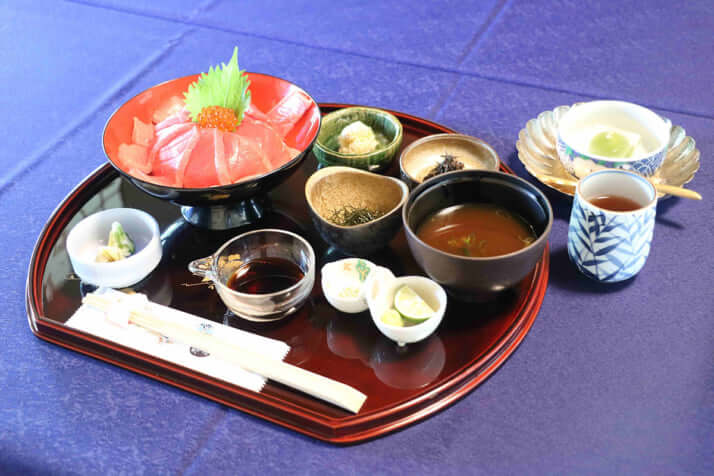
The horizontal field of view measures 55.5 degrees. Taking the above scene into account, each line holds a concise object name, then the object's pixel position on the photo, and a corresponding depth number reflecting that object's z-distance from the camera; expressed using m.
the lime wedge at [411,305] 0.99
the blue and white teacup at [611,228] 1.04
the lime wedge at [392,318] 1.00
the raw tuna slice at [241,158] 1.18
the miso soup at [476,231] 1.06
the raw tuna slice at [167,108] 1.32
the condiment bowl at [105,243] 1.11
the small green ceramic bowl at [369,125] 1.28
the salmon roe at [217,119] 1.21
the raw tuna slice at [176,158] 1.18
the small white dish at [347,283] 1.03
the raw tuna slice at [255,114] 1.29
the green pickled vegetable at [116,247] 1.14
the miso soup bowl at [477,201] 0.96
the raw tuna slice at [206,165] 1.16
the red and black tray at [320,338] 0.93
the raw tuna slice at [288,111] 1.30
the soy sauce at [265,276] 1.09
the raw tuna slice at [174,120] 1.25
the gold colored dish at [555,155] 1.27
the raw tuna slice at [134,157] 1.20
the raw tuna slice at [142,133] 1.27
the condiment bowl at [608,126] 1.16
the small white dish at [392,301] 0.97
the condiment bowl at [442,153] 1.27
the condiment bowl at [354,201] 1.10
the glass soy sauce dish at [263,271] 1.03
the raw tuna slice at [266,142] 1.21
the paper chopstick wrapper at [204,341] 0.94
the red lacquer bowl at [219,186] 1.12
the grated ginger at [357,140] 1.31
